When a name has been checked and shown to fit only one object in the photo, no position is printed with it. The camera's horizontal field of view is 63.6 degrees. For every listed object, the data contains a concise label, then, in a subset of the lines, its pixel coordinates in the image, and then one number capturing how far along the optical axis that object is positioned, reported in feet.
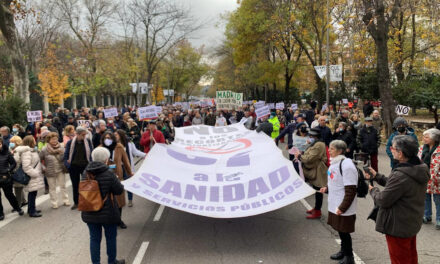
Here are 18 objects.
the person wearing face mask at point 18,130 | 38.45
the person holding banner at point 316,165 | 22.03
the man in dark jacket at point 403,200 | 12.18
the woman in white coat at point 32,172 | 24.53
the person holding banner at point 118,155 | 23.86
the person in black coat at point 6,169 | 23.52
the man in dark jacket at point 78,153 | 25.77
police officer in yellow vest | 42.65
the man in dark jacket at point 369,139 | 31.53
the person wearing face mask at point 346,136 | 32.45
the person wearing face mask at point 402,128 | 26.81
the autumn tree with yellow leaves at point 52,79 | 131.34
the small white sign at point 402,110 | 46.11
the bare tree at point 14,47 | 58.39
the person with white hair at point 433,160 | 20.33
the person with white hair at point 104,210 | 15.17
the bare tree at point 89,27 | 121.84
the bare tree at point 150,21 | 105.70
